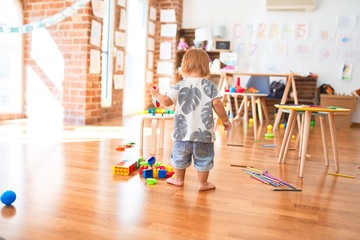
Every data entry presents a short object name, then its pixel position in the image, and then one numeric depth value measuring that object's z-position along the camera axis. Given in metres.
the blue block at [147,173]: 2.03
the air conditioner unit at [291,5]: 5.70
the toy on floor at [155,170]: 2.04
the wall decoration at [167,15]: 6.22
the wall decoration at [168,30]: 6.23
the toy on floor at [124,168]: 2.08
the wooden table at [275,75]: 4.48
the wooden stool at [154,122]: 2.75
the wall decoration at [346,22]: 5.67
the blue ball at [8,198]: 1.49
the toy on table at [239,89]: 4.19
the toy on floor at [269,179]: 1.96
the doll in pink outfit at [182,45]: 6.23
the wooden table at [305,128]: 2.23
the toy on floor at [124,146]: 2.79
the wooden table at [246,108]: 4.00
